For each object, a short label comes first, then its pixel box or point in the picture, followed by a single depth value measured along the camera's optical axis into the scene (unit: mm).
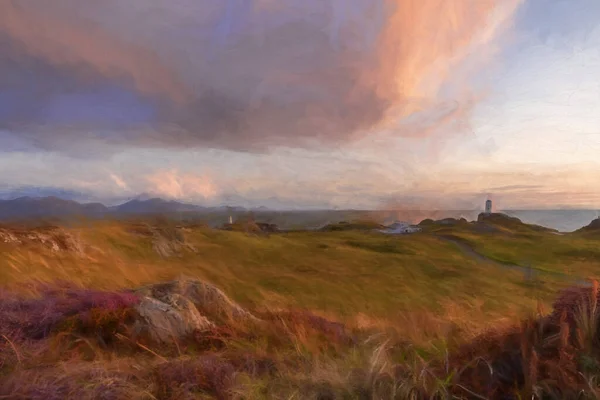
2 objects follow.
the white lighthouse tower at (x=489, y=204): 125300
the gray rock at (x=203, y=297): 9133
